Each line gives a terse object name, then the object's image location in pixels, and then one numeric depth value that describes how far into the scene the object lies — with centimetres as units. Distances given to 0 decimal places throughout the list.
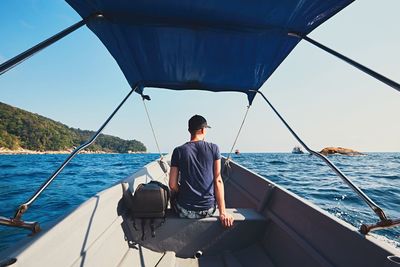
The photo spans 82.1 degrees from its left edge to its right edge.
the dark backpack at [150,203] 234
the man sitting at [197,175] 249
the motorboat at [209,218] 144
